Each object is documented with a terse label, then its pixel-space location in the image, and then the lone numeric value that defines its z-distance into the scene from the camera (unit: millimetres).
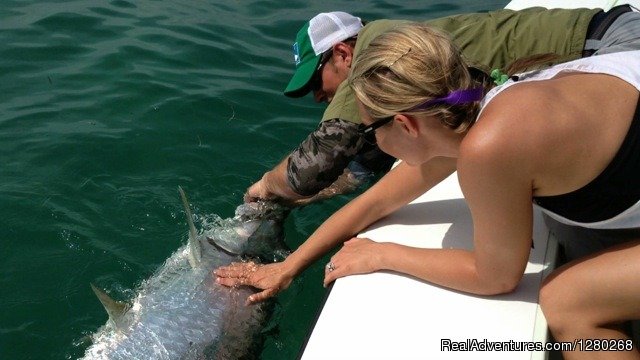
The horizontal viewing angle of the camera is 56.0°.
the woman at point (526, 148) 1700
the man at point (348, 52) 2945
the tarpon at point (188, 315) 2572
